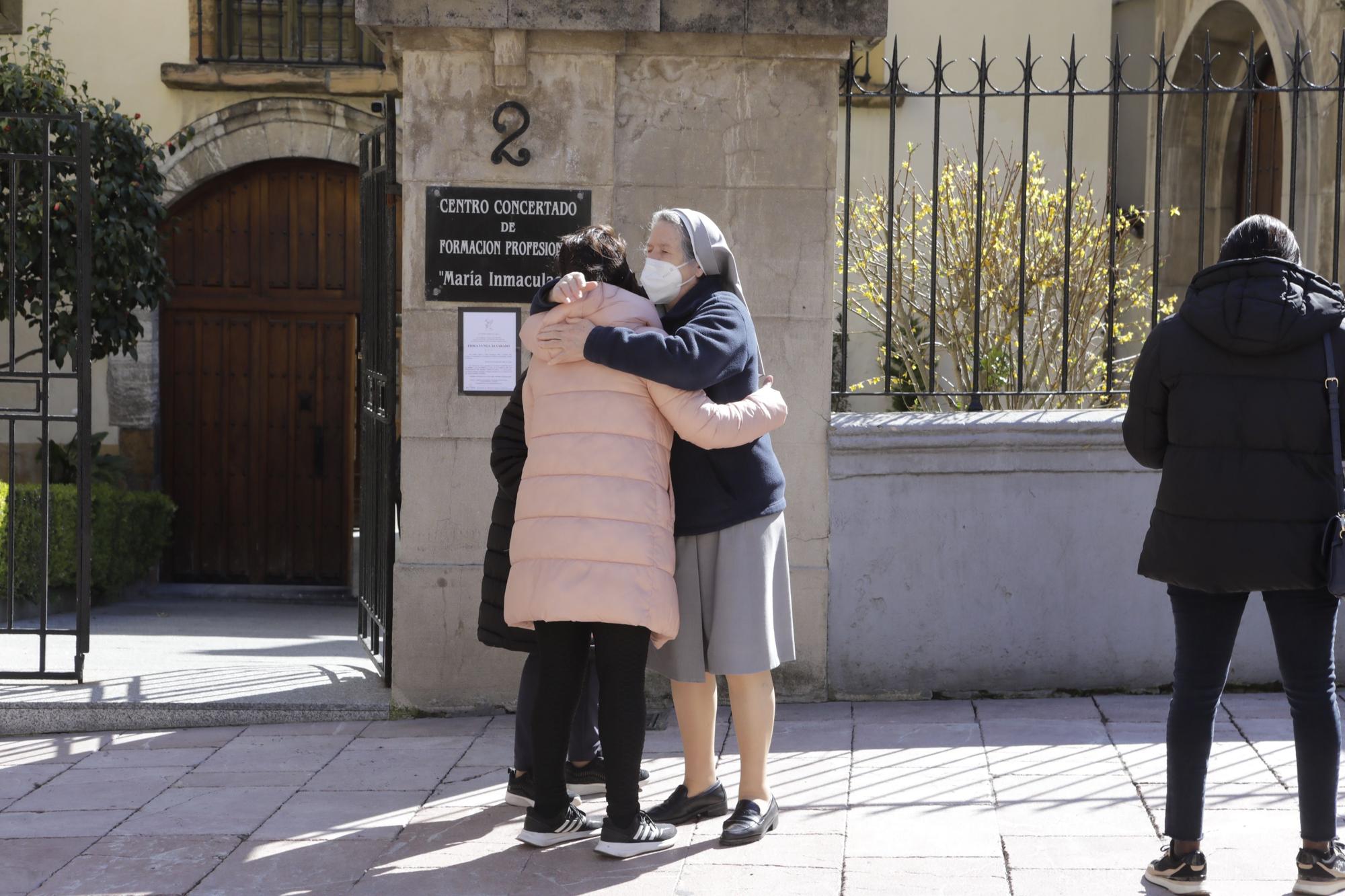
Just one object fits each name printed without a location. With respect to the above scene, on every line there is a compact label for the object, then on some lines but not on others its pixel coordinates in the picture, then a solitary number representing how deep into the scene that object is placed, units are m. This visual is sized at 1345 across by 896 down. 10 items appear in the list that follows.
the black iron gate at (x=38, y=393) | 5.83
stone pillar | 5.55
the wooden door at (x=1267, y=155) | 10.15
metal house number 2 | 5.62
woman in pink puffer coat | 3.91
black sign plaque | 5.64
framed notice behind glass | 5.70
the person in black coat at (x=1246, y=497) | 3.61
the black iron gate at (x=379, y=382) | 5.94
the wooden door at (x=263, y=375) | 10.30
